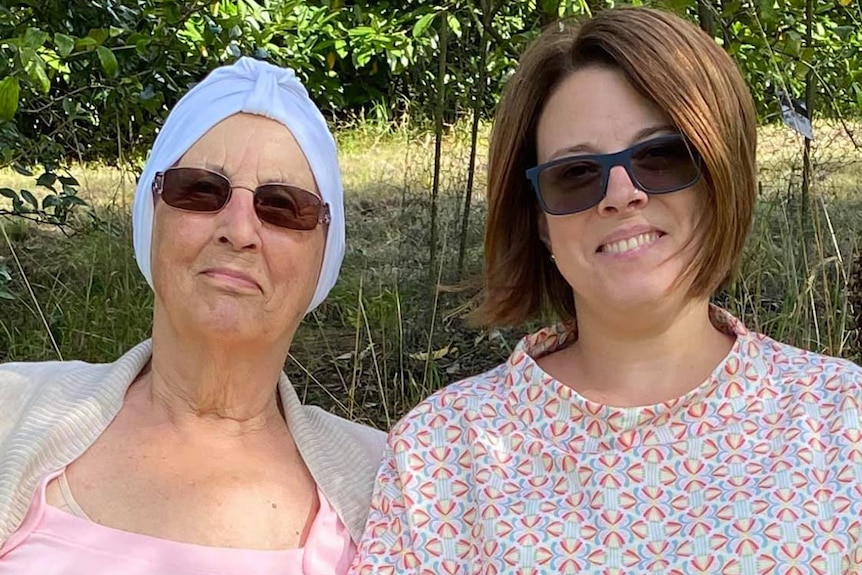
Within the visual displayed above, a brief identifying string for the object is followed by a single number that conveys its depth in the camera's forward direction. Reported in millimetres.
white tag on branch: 2826
